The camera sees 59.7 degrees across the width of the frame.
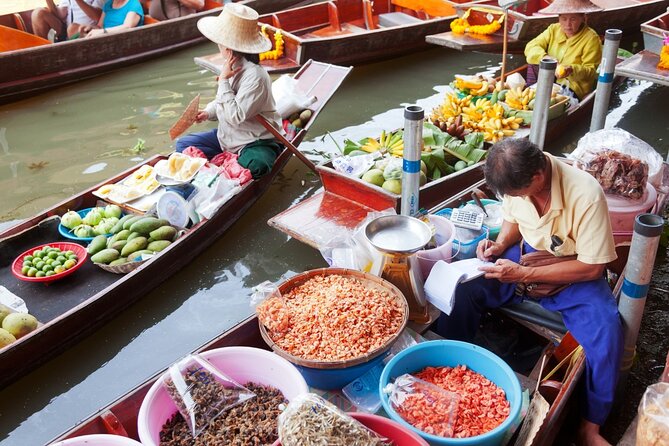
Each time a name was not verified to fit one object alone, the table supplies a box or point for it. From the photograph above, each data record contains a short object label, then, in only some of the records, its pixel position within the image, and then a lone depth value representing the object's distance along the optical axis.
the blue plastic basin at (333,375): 2.27
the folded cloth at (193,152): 4.59
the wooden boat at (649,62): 4.92
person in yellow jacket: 5.14
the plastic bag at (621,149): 3.48
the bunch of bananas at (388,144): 4.53
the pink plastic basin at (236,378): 2.04
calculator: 3.08
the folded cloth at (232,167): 4.45
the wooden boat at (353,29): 6.72
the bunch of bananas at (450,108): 5.02
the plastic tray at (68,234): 4.00
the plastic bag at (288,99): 5.27
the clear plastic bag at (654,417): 1.73
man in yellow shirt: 2.38
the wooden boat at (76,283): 3.16
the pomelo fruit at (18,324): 3.19
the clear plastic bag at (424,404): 2.08
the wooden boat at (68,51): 6.69
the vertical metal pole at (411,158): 2.74
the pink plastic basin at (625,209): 3.12
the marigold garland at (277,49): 6.85
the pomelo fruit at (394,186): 3.96
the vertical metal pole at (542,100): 3.51
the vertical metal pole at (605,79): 4.21
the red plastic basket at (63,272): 3.66
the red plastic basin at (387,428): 1.93
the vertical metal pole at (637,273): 2.30
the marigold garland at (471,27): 6.66
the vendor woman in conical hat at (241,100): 4.22
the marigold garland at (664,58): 5.06
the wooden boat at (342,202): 3.90
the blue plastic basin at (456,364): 2.09
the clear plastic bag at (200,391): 2.06
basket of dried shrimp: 2.28
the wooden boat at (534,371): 2.10
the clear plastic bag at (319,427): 1.74
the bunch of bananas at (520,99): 5.05
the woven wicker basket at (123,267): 3.72
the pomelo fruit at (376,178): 4.10
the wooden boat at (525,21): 6.52
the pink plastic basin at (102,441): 1.95
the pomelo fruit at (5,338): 3.08
